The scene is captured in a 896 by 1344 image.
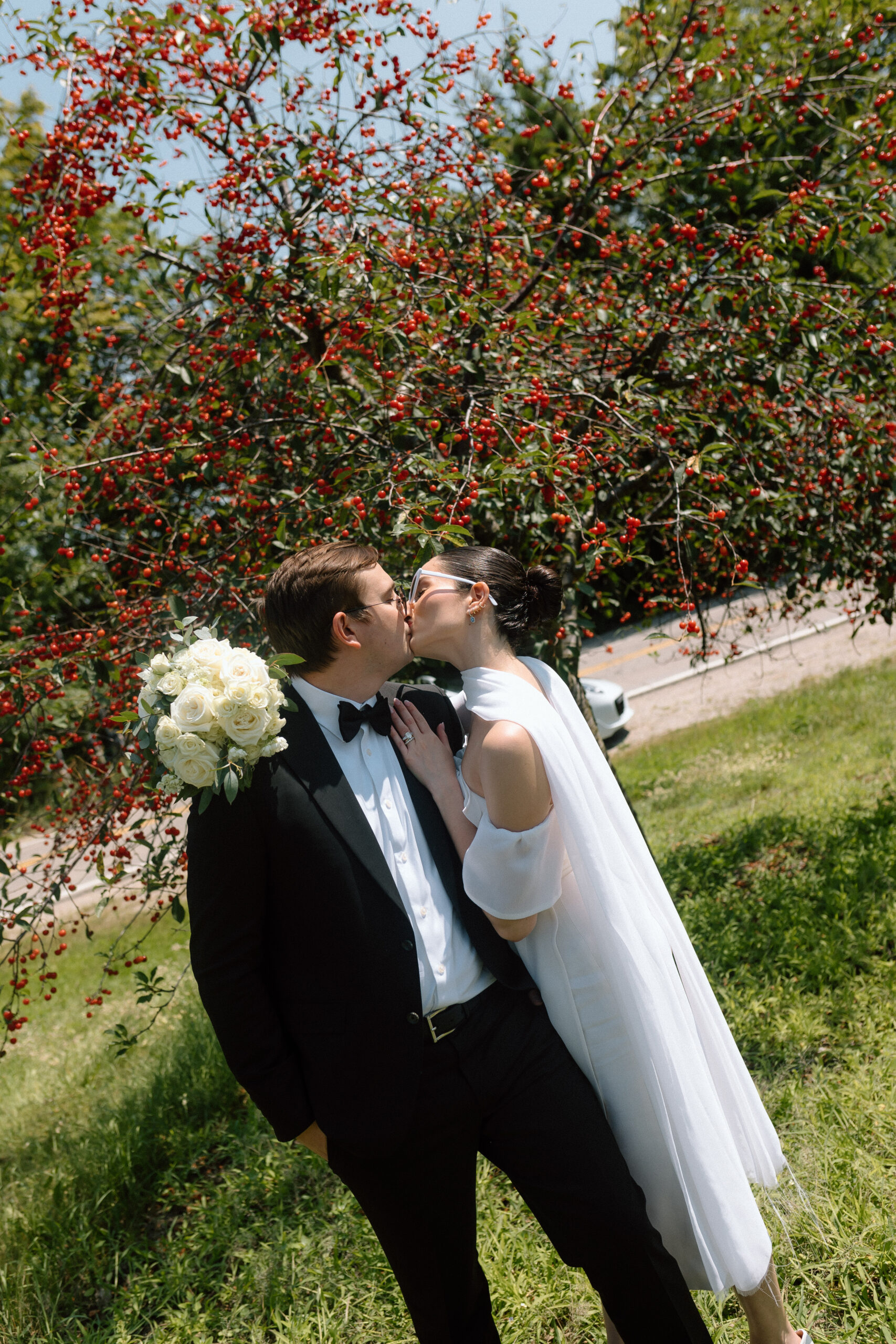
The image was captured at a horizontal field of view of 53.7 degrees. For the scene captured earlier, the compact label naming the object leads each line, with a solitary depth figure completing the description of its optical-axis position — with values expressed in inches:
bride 70.8
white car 391.2
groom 68.1
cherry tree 116.3
